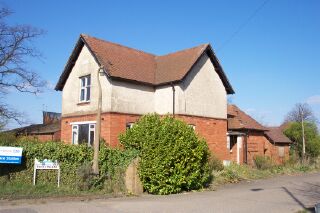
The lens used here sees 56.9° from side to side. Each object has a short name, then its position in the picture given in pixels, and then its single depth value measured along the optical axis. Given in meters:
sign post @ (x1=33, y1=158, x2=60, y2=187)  12.66
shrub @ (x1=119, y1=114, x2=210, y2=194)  12.82
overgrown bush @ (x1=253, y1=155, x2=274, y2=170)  22.70
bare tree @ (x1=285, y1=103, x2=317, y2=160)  29.17
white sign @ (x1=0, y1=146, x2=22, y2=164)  12.11
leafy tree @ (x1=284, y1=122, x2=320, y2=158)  31.25
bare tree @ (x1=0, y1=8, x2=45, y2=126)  26.19
